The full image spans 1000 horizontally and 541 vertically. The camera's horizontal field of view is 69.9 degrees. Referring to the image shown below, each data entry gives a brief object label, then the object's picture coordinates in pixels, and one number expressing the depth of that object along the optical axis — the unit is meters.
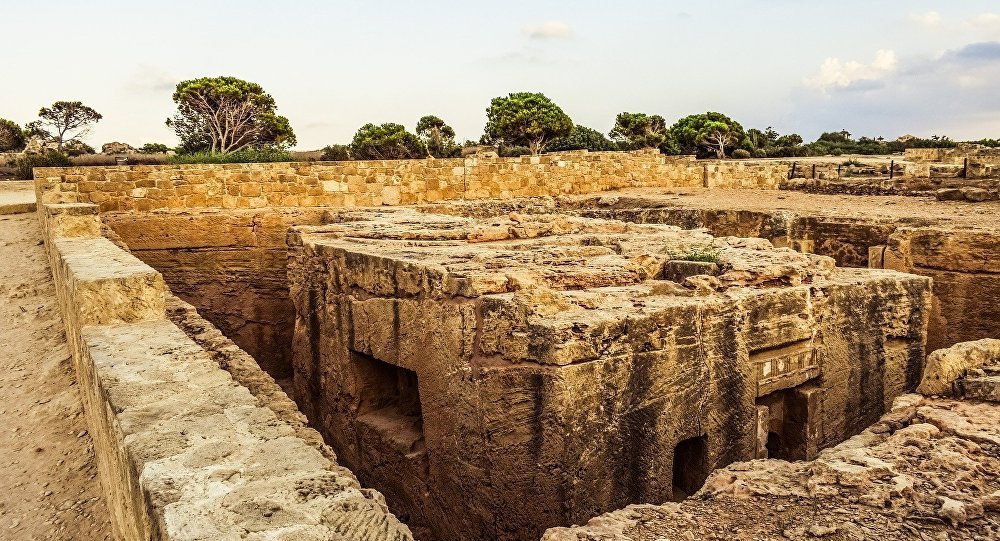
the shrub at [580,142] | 41.00
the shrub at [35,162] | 21.52
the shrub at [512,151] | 34.84
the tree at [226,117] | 32.34
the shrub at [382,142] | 34.43
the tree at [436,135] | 37.47
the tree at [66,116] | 42.50
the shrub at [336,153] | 29.11
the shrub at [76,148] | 30.98
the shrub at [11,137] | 35.66
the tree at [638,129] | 42.28
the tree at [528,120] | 36.91
